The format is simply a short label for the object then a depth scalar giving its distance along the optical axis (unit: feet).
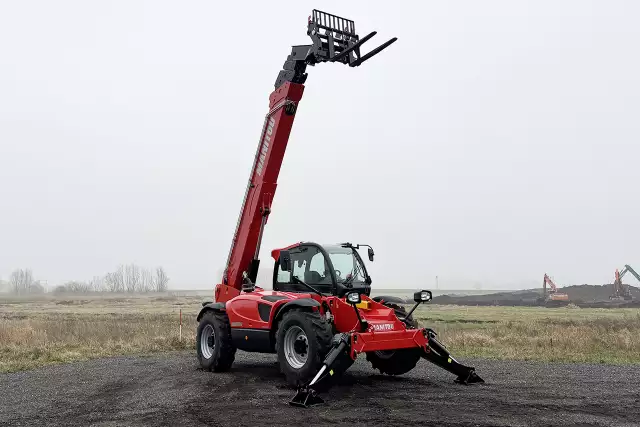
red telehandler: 30.68
